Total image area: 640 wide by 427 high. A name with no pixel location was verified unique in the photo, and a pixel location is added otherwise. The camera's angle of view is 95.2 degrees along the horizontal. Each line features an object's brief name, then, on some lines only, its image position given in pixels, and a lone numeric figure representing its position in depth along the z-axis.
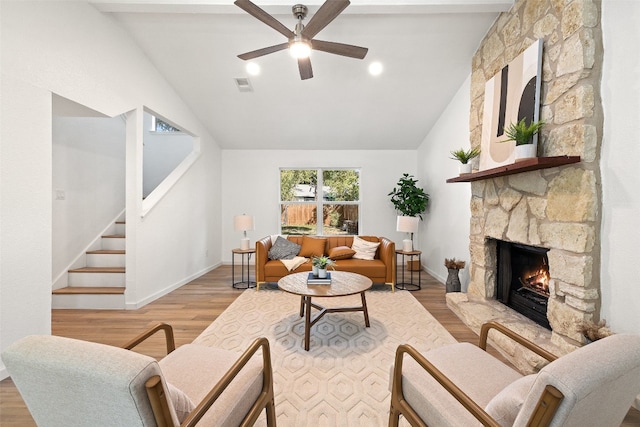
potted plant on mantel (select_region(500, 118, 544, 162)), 2.29
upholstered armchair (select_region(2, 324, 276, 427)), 0.83
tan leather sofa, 4.32
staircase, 3.56
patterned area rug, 1.85
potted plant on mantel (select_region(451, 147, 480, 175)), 3.31
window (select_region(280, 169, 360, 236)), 6.45
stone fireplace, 2.04
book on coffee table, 3.10
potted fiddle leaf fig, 5.38
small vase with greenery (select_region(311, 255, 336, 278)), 3.18
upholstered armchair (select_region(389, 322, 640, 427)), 0.83
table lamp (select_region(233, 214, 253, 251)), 4.81
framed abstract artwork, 2.48
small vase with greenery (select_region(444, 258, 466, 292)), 3.91
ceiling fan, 2.27
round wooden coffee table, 2.73
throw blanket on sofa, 4.35
